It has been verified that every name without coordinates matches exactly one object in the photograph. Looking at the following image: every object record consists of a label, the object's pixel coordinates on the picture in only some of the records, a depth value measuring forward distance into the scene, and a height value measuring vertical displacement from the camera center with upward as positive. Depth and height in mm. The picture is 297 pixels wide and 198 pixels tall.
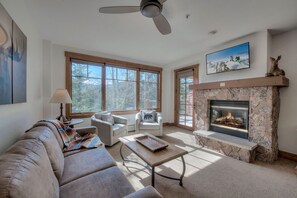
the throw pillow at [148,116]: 3877 -546
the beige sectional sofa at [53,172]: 686 -591
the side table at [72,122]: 2390 -475
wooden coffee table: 1484 -713
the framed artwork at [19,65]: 1426 +401
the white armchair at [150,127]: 3523 -796
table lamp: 2459 +21
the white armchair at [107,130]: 2863 -750
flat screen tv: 2660 +883
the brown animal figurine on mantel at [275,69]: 2330 +530
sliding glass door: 4312 -36
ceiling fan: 1463 +1065
